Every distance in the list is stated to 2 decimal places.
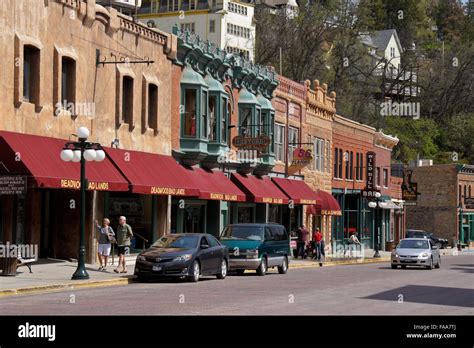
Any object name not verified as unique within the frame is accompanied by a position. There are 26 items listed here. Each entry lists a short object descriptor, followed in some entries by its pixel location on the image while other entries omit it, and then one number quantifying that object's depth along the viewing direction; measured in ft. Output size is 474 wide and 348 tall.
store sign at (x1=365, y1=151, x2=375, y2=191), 215.10
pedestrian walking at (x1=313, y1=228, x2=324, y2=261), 159.84
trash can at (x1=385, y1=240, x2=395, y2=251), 231.77
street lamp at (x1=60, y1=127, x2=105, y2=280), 89.06
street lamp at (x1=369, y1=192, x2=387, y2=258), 186.54
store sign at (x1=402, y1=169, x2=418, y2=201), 255.29
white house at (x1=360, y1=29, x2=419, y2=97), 347.97
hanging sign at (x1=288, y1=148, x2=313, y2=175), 169.68
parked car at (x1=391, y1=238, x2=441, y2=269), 139.44
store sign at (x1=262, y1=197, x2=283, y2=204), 153.67
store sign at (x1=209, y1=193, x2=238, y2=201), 133.84
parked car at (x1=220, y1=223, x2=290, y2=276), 110.22
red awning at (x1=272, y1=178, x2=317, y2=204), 168.14
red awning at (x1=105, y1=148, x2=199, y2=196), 112.68
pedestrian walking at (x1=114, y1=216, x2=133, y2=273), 102.22
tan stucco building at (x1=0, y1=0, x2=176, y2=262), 96.07
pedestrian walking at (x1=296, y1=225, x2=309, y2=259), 158.92
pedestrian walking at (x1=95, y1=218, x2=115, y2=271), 101.70
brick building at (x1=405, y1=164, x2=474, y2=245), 288.51
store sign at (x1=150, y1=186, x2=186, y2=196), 115.75
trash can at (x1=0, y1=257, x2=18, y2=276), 90.02
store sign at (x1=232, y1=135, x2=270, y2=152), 141.08
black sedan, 93.09
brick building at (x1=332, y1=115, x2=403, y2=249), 207.31
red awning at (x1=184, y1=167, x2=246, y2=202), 131.64
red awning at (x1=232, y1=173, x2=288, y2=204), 149.38
